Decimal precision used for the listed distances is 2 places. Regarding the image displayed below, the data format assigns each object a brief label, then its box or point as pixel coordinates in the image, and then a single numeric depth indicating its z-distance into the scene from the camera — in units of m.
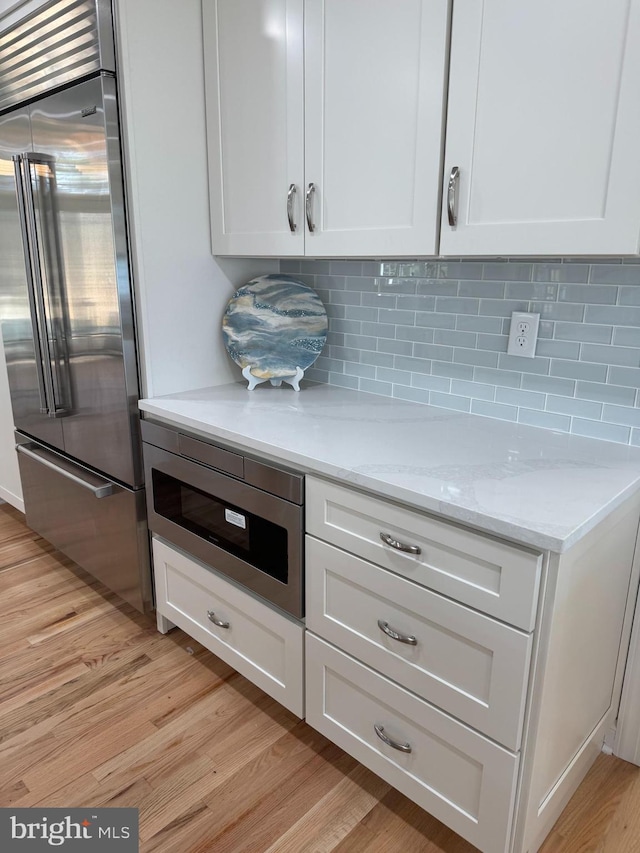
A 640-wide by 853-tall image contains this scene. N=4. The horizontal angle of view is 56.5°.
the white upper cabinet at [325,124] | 1.42
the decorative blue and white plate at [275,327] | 2.07
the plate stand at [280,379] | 2.09
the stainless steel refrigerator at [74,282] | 1.80
